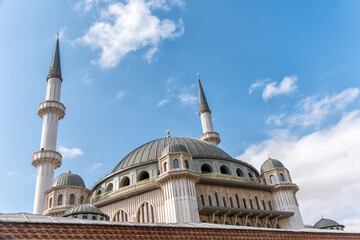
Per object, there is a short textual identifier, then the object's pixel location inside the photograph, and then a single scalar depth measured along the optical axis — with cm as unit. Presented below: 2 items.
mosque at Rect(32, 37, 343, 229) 2753
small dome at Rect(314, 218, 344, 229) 3641
